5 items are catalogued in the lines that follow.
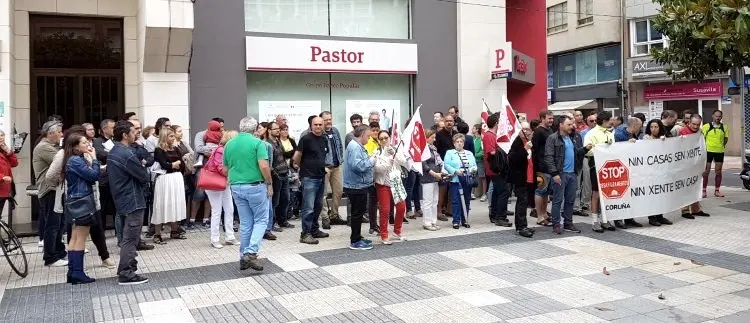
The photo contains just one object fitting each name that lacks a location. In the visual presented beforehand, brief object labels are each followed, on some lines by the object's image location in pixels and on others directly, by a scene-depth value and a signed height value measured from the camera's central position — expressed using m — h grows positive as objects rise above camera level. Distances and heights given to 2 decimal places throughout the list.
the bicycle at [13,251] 7.45 -1.14
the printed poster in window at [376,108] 14.12 +0.99
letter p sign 15.02 +2.22
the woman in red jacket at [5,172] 8.15 -0.21
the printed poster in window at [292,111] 13.22 +0.88
